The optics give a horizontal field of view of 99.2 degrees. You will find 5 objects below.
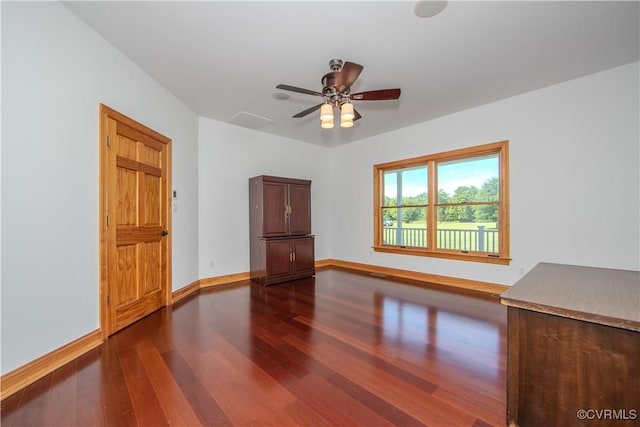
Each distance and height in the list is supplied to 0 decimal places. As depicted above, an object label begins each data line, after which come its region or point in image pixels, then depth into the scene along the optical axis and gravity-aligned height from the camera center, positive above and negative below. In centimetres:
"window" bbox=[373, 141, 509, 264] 400 +12
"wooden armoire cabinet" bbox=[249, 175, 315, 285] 454 -30
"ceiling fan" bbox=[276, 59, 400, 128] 249 +116
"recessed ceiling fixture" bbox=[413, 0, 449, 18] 201 +155
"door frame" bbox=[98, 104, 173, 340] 244 +7
